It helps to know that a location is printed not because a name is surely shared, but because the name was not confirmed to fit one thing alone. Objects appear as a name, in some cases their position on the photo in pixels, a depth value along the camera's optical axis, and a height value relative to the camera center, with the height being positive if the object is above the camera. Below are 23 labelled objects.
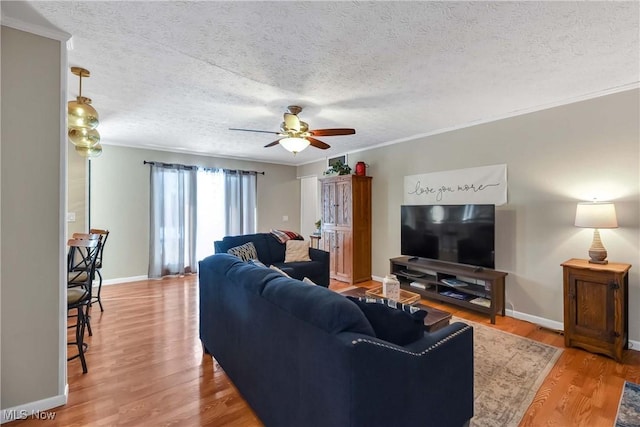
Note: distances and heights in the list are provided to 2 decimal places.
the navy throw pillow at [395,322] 1.35 -0.50
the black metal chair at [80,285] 2.30 -0.64
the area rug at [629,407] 1.81 -1.28
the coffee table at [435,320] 2.26 -0.85
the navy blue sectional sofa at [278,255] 4.18 -0.61
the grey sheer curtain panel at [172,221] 5.29 -0.11
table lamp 2.57 -0.06
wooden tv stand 3.39 -0.89
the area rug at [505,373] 1.88 -1.27
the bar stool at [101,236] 3.18 -0.26
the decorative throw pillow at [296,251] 4.37 -0.55
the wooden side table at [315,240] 5.97 -0.54
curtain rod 5.28 +0.94
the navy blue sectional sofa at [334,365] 1.11 -0.67
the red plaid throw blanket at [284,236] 4.50 -0.33
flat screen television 3.47 -0.25
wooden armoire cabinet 5.03 -0.21
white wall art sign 3.60 +0.38
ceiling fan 3.10 +0.88
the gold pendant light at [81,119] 2.47 +0.84
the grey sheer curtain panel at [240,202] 6.08 +0.28
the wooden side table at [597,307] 2.50 -0.83
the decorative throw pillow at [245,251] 3.90 -0.50
